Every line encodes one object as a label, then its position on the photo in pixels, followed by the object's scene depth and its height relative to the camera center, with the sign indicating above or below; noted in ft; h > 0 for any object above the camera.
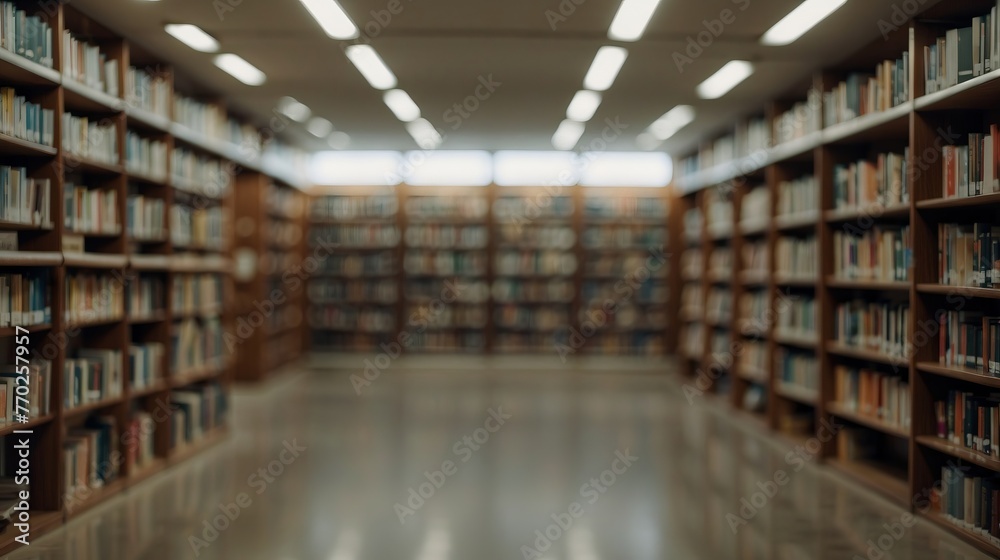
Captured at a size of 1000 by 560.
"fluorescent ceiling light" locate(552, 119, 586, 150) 30.12 +6.05
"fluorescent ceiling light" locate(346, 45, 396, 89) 19.20 +5.69
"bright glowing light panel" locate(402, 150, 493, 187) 39.83 +5.57
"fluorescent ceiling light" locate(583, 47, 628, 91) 19.22 +5.61
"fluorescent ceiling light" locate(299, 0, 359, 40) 15.78 +5.56
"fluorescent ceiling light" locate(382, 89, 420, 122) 24.61 +5.87
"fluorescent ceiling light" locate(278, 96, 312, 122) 25.85 +5.95
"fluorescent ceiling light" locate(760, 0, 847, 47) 15.64 +5.50
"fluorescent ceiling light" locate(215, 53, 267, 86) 20.13 +5.72
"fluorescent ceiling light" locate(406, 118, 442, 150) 30.19 +6.11
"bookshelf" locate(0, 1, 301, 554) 14.23 +0.37
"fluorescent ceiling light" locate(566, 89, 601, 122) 24.32 +5.80
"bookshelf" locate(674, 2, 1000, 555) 14.25 +0.31
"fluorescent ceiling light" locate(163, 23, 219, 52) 17.34 +5.63
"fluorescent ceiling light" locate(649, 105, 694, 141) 26.70 +5.80
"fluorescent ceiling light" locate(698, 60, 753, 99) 20.48 +5.61
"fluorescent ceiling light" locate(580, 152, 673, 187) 39.68 +5.51
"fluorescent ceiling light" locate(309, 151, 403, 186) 39.60 +5.65
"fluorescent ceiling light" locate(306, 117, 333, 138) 29.68 +6.07
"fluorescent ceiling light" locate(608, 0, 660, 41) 15.66 +5.51
